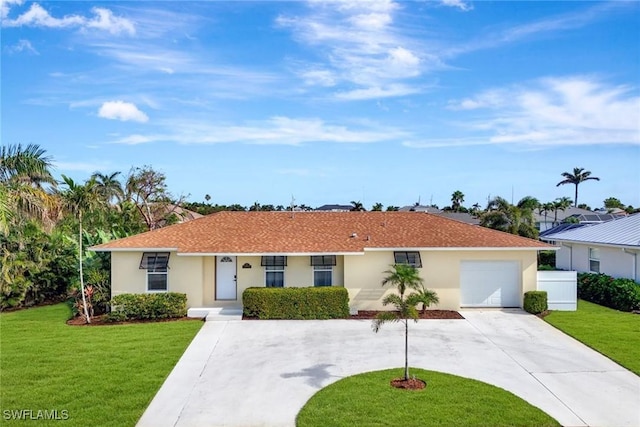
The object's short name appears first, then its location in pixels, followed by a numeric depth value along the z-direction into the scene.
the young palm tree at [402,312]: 10.49
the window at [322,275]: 18.78
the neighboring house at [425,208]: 58.91
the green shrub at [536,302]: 17.64
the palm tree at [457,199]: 77.50
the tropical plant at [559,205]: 58.56
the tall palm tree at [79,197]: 16.36
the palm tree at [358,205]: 69.19
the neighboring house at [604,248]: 20.17
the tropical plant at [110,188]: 18.56
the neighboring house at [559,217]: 50.28
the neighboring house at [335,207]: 64.34
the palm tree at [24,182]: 14.00
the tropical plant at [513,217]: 36.97
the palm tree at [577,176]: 78.69
